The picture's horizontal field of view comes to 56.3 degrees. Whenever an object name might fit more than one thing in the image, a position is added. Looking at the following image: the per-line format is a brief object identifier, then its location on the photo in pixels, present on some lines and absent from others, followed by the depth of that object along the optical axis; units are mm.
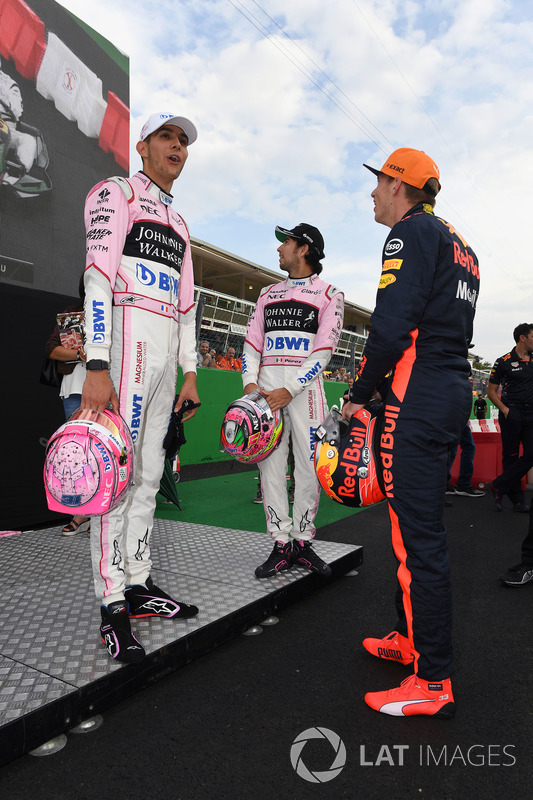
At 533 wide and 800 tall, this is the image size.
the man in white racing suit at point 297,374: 2824
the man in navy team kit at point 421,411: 1701
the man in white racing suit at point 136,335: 1871
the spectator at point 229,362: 10728
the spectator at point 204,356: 8516
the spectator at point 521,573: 2932
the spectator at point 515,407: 5160
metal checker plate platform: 1520
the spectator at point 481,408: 10555
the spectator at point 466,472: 6262
